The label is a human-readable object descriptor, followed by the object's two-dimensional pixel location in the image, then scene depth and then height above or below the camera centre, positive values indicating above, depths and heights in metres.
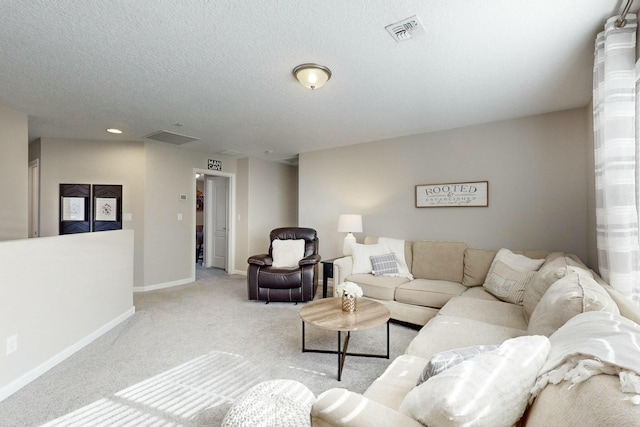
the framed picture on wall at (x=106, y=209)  4.70 +0.14
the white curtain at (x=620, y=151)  1.78 +0.41
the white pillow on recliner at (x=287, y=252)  4.36 -0.55
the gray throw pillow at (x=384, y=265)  3.65 -0.63
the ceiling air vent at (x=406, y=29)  1.78 +1.20
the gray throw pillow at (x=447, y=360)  1.06 -0.54
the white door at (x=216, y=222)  6.49 -0.12
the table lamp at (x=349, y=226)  4.27 -0.15
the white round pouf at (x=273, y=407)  1.05 -0.74
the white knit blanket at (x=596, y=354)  0.69 -0.39
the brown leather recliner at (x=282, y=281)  3.96 -0.89
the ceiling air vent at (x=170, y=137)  4.17 +1.22
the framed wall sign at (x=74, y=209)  4.58 +0.14
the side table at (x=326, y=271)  3.96 -0.76
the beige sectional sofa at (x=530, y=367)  0.69 -0.50
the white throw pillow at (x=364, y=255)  3.76 -0.52
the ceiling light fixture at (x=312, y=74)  2.29 +1.16
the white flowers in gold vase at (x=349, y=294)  2.44 -0.67
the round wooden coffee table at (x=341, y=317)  2.19 -0.82
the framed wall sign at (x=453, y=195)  3.75 +0.29
